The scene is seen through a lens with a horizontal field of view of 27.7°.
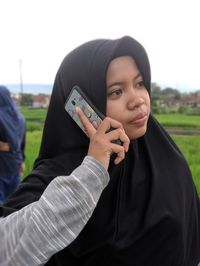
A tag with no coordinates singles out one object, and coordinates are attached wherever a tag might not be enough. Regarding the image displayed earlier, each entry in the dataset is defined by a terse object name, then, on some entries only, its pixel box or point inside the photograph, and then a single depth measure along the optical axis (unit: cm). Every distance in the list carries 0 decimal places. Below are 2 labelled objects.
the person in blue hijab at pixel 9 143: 248
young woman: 101
